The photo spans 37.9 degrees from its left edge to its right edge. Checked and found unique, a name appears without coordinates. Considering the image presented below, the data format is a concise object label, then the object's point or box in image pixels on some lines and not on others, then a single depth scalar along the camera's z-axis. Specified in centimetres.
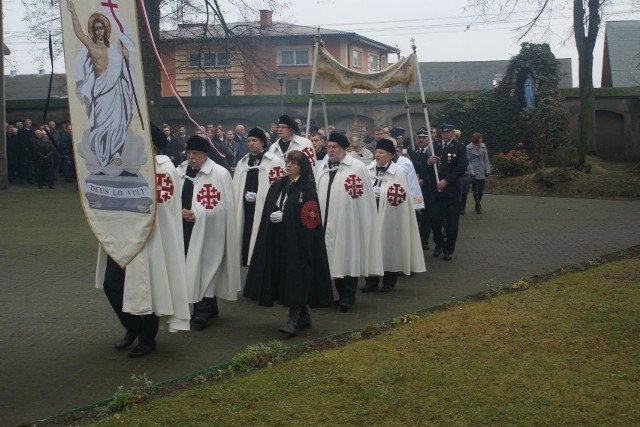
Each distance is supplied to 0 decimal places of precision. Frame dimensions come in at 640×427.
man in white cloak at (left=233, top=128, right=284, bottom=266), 1097
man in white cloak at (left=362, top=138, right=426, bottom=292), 1144
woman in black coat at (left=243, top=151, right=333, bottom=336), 873
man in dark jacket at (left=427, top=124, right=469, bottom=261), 1382
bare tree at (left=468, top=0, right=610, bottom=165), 2759
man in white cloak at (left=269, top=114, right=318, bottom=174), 1147
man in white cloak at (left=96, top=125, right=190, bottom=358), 773
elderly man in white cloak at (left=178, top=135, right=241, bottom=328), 928
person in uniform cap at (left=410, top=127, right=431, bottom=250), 1452
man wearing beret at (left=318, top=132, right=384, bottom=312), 1030
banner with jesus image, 658
